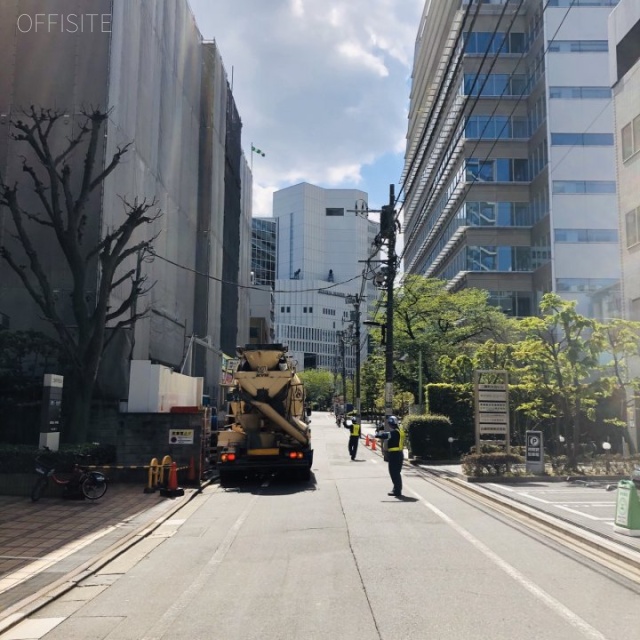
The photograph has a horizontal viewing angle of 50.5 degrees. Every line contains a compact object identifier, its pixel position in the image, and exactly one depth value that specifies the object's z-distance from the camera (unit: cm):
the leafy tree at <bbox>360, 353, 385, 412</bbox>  4194
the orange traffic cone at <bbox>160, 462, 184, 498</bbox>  1521
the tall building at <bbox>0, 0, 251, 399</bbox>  2262
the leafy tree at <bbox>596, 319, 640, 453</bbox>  1950
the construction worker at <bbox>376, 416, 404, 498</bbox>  1516
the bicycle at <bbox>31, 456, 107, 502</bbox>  1393
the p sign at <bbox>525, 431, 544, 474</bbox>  1925
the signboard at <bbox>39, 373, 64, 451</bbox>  1544
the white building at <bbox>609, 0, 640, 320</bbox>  2633
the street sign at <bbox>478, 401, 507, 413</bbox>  2170
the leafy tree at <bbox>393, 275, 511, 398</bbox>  3562
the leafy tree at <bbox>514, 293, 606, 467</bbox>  1939
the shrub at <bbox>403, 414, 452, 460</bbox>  2530
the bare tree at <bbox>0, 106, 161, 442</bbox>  1792
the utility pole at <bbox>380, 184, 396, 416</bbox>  2711
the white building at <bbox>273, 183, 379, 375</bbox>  14512
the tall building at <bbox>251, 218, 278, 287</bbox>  13600
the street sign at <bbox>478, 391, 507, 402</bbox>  2173
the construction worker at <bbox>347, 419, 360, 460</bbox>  2593
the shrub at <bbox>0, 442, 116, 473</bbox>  1494
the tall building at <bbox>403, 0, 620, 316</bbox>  5334
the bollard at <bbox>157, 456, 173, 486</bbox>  1596
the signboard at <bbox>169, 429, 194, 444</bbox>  1797
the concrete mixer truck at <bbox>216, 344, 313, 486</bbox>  1742
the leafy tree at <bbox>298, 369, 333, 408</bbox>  11962
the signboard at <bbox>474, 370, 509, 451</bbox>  2169
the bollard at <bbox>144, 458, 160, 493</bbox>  1566
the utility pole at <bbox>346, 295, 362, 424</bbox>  4662
